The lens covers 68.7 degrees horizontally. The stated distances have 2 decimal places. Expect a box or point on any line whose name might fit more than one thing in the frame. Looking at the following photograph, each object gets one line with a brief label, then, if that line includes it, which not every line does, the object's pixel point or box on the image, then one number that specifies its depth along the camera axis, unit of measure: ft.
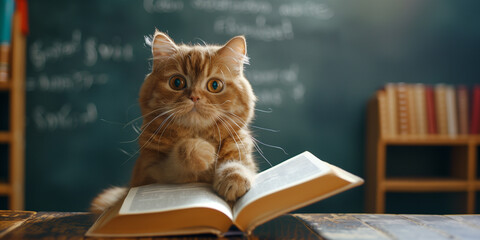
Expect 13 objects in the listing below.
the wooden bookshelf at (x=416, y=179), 7.33
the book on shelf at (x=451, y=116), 7.45
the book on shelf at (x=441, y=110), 7.48
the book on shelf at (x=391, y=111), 7.43
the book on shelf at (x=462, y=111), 7.46
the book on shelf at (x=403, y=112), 7.43
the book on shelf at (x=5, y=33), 6.98
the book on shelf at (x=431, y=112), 7.48
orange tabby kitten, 2.86
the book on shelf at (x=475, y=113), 7.43
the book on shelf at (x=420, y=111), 7.47
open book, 2.08
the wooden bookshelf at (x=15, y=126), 7.22
